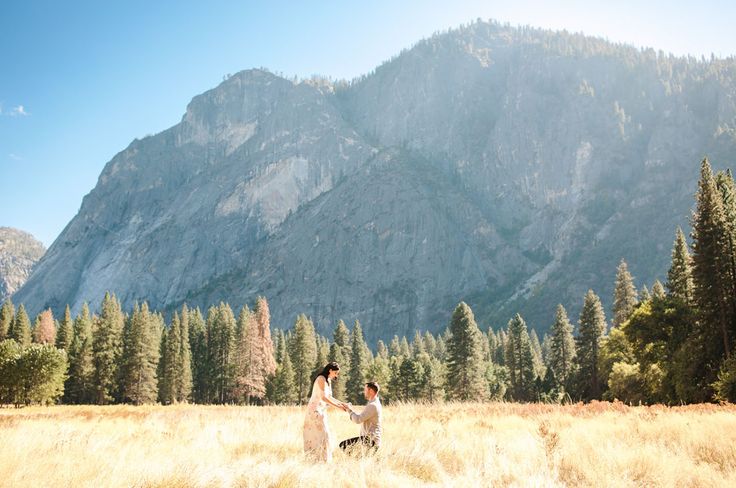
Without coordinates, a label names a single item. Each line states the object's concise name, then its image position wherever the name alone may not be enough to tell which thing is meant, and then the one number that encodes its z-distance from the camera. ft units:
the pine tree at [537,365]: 298.02
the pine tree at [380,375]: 275.39
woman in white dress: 34.17
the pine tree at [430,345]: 434.71
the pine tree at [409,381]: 248.73
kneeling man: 37.35
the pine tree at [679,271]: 159.31
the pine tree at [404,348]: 403.05
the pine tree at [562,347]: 268.00
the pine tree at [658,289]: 213.17
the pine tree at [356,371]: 267.61
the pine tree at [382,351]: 428.15
